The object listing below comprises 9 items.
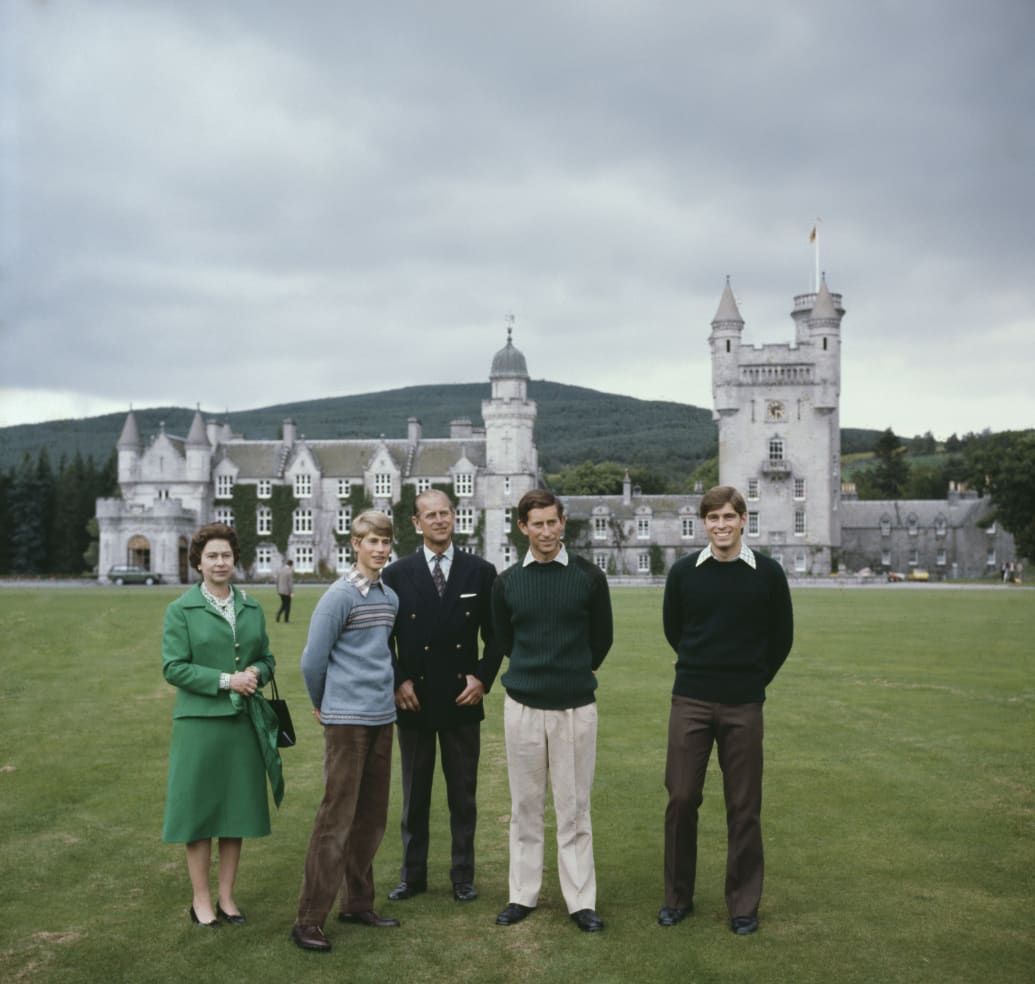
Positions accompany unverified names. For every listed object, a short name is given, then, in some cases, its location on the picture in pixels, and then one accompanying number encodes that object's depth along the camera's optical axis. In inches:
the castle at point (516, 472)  3019.2
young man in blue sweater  259.6
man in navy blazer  289.0
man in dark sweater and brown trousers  267.1
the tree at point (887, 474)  4702.3
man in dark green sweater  267.6
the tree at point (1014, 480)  2741.1
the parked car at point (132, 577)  2726.4
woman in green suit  257.8
